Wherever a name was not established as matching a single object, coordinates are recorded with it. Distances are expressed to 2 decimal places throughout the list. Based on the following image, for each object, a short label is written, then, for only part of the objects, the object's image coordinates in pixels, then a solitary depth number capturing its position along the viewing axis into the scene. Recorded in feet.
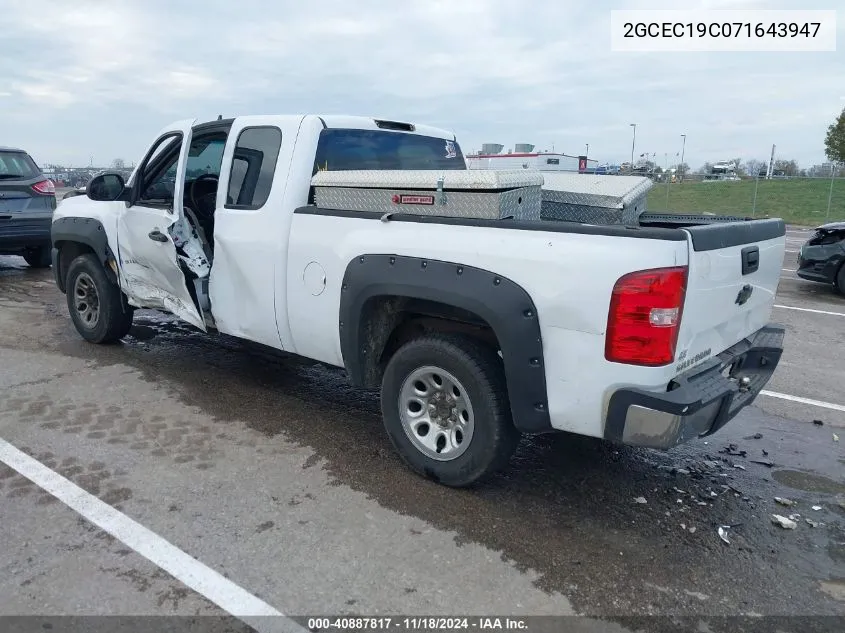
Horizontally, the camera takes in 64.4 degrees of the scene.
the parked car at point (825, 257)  32.48
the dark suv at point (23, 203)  31.24
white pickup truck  9.57
